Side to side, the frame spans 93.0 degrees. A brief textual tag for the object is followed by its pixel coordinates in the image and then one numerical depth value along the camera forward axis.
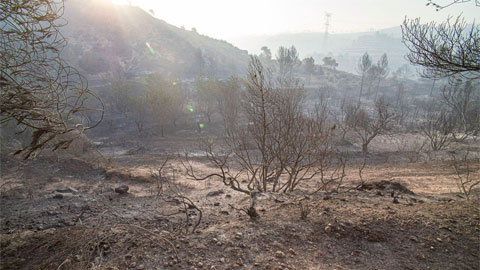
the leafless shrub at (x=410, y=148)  14.15
